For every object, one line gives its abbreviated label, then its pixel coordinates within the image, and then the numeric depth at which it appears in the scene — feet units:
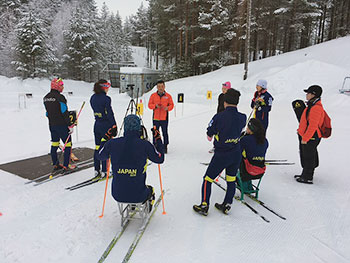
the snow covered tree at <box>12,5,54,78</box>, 85.46
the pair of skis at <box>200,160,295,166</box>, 19.28
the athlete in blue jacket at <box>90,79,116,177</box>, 14.76
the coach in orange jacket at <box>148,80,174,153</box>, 20.83
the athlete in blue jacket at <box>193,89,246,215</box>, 10.75
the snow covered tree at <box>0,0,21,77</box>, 112.98
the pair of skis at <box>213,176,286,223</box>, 11.62
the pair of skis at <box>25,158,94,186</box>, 15.17
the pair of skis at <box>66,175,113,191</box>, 14.51
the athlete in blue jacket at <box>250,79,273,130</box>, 18.62
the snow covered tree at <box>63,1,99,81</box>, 103.71
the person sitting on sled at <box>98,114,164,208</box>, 9.05
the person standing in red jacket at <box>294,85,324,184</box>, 14.17
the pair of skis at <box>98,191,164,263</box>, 8.69
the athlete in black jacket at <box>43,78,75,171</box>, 15.34
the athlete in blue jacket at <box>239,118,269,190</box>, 12.10
